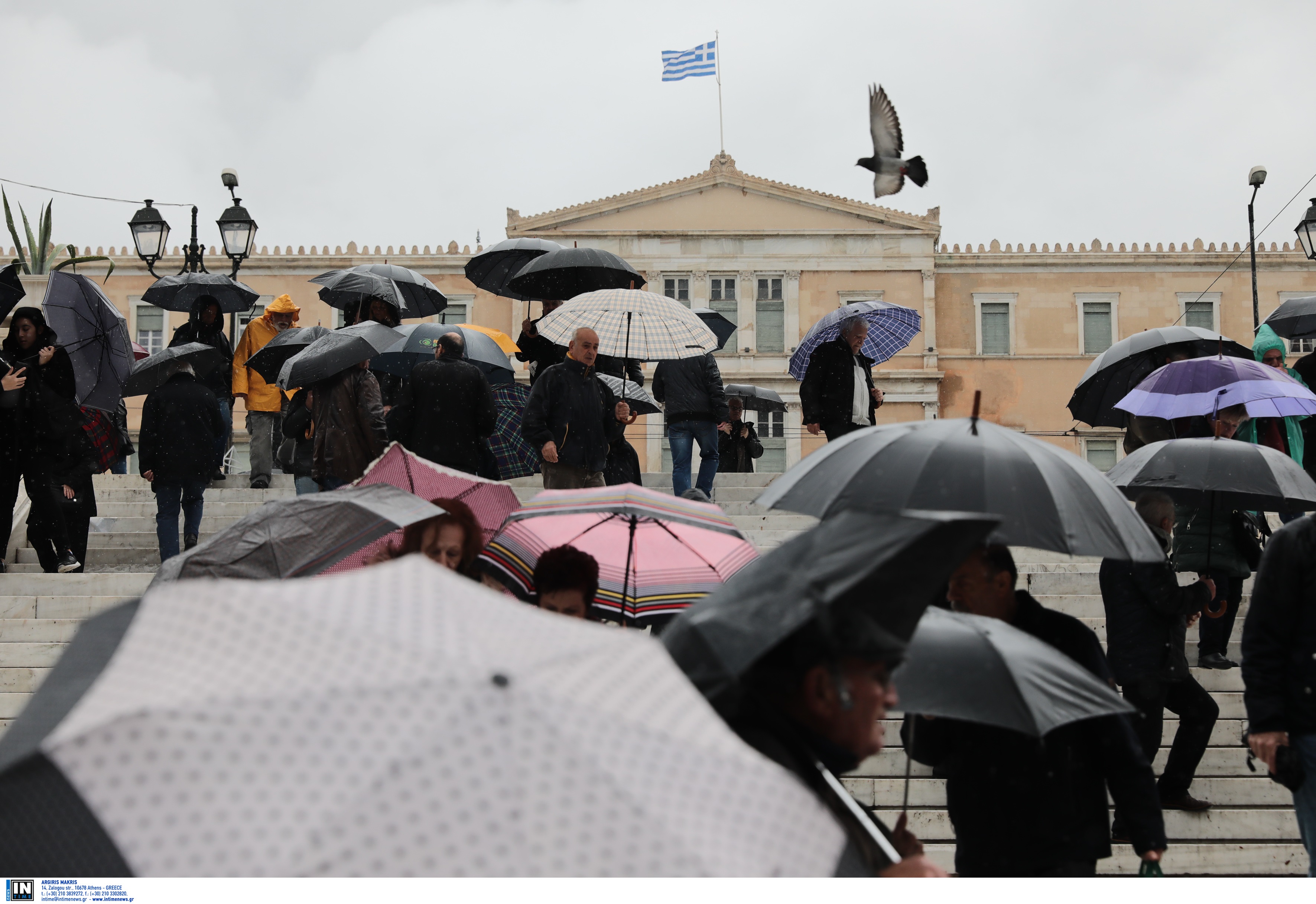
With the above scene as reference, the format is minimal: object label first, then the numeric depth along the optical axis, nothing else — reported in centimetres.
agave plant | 3159
